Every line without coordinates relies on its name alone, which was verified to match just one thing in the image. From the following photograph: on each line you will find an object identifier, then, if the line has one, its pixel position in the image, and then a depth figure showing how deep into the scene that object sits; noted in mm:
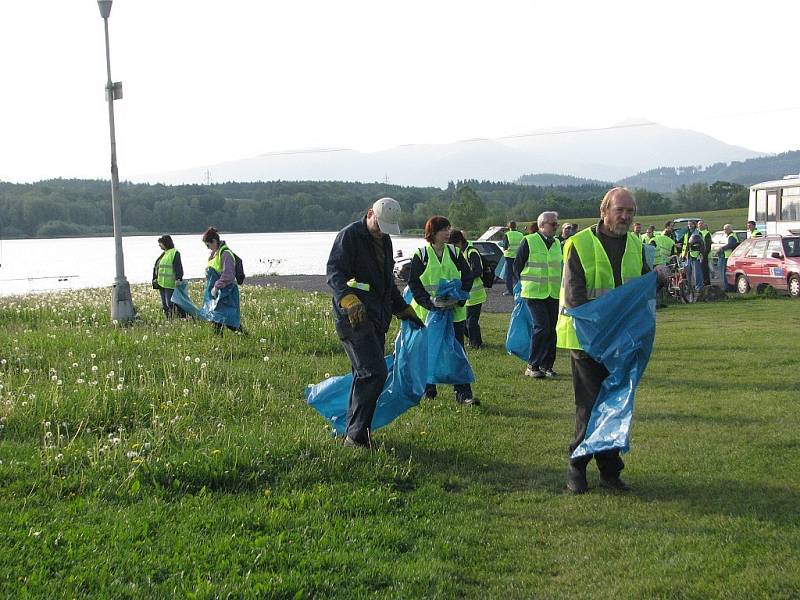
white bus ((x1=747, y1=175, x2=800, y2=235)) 33312
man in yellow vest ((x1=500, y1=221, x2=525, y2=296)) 24769
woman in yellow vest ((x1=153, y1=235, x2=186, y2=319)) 17828
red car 24375
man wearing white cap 7312
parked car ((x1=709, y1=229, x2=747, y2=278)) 30750
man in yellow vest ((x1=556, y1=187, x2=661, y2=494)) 6621
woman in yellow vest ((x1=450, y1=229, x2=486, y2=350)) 13562
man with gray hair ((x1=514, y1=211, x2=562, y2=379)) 11688
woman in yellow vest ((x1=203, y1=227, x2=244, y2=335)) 14359
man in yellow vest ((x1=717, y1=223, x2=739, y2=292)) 27281
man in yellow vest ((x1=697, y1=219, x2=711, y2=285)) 24797
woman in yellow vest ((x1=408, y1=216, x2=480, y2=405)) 10008
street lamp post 17406
